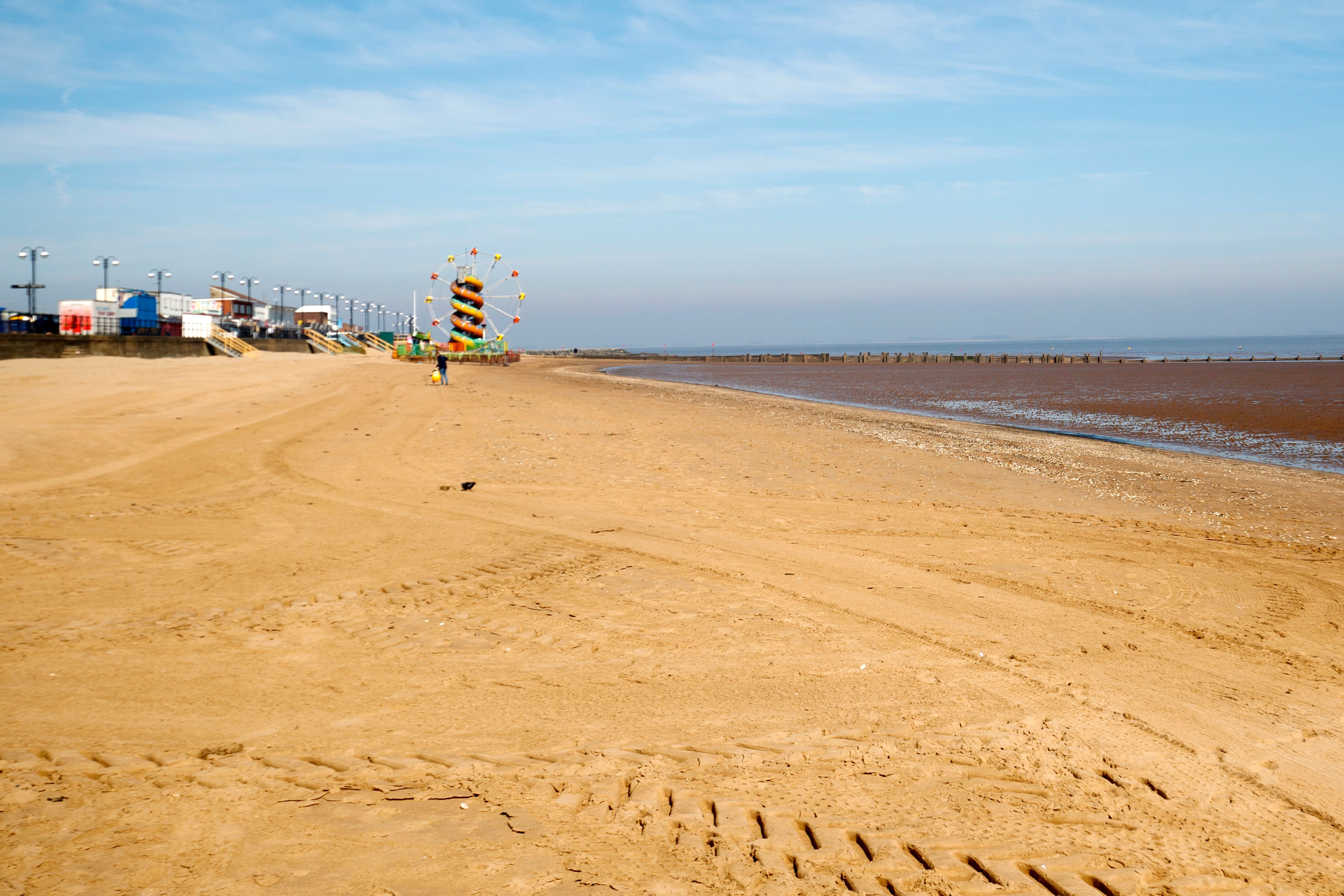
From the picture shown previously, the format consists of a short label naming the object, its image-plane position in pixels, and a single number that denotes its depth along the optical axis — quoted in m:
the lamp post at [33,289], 49.86
